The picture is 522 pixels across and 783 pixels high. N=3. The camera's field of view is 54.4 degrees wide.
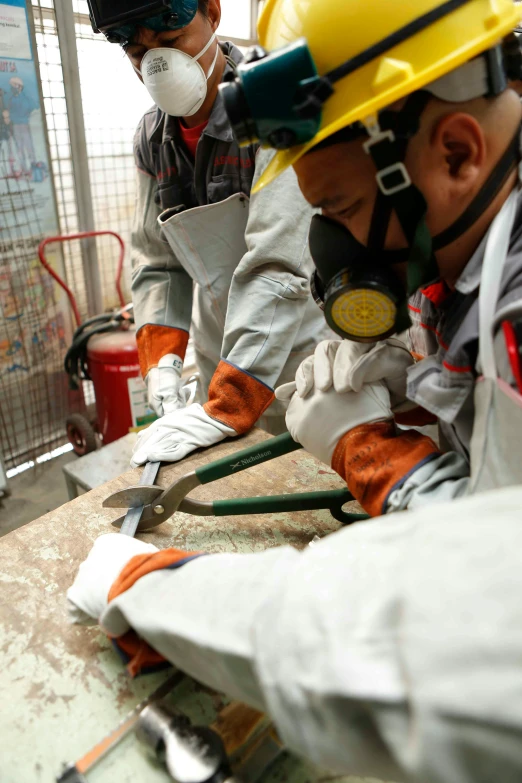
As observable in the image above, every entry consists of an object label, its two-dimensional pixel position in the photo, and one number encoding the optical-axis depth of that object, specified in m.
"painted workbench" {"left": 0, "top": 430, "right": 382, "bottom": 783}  0.65
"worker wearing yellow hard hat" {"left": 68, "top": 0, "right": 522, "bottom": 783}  0.37
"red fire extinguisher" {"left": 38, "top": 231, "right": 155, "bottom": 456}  2.46
